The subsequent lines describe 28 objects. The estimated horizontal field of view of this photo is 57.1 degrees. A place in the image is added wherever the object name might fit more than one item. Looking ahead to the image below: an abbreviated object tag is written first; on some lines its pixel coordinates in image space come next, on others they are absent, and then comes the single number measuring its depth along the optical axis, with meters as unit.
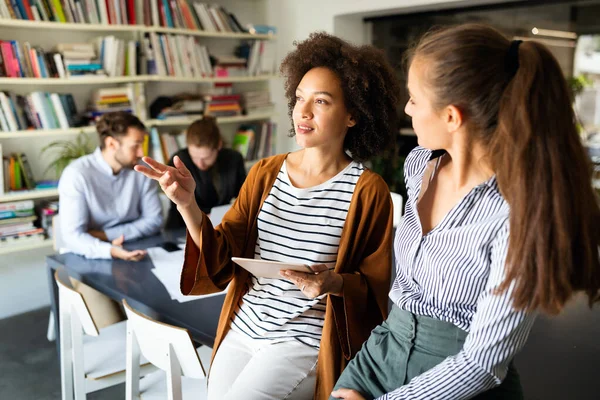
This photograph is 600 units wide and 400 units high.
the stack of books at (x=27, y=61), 3.47
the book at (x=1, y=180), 3.47
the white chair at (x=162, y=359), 1.59
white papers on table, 2.06
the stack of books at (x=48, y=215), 3.69
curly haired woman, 1.46
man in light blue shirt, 2.71
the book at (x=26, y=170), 3.65
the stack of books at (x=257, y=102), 4.80
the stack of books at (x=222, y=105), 4.52
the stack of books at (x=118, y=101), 3.91
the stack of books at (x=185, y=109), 4.25
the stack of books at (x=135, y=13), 3.54
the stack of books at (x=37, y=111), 3.50
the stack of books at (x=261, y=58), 4.75
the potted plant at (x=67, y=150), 3.78
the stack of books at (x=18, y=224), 3.52
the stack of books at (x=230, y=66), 4.57
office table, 1.83
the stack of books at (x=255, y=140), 4.79
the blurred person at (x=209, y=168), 3.33
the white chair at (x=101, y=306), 2.55
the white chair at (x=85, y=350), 2.07
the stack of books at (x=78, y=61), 3.68
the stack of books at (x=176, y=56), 4.10
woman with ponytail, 0.92
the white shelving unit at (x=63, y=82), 3.55
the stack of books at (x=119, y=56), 3.86
